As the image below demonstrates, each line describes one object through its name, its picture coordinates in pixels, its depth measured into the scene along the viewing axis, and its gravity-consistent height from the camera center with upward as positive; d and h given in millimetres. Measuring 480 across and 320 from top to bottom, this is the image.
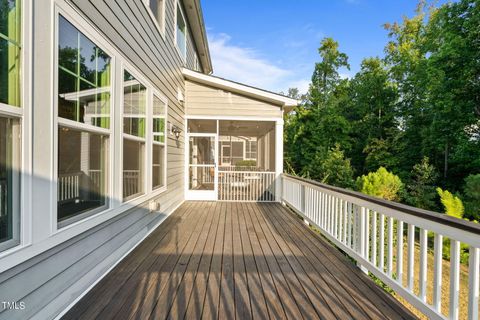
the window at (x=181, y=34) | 5361 +3036
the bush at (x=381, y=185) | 8195 -923
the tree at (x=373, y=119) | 12430 +2216
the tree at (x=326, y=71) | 13391 +5132
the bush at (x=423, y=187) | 8961 -1105
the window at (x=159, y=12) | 3851 +2485
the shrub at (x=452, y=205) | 6496 -1288
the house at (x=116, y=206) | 1423 -452
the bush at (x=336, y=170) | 10191 -541
